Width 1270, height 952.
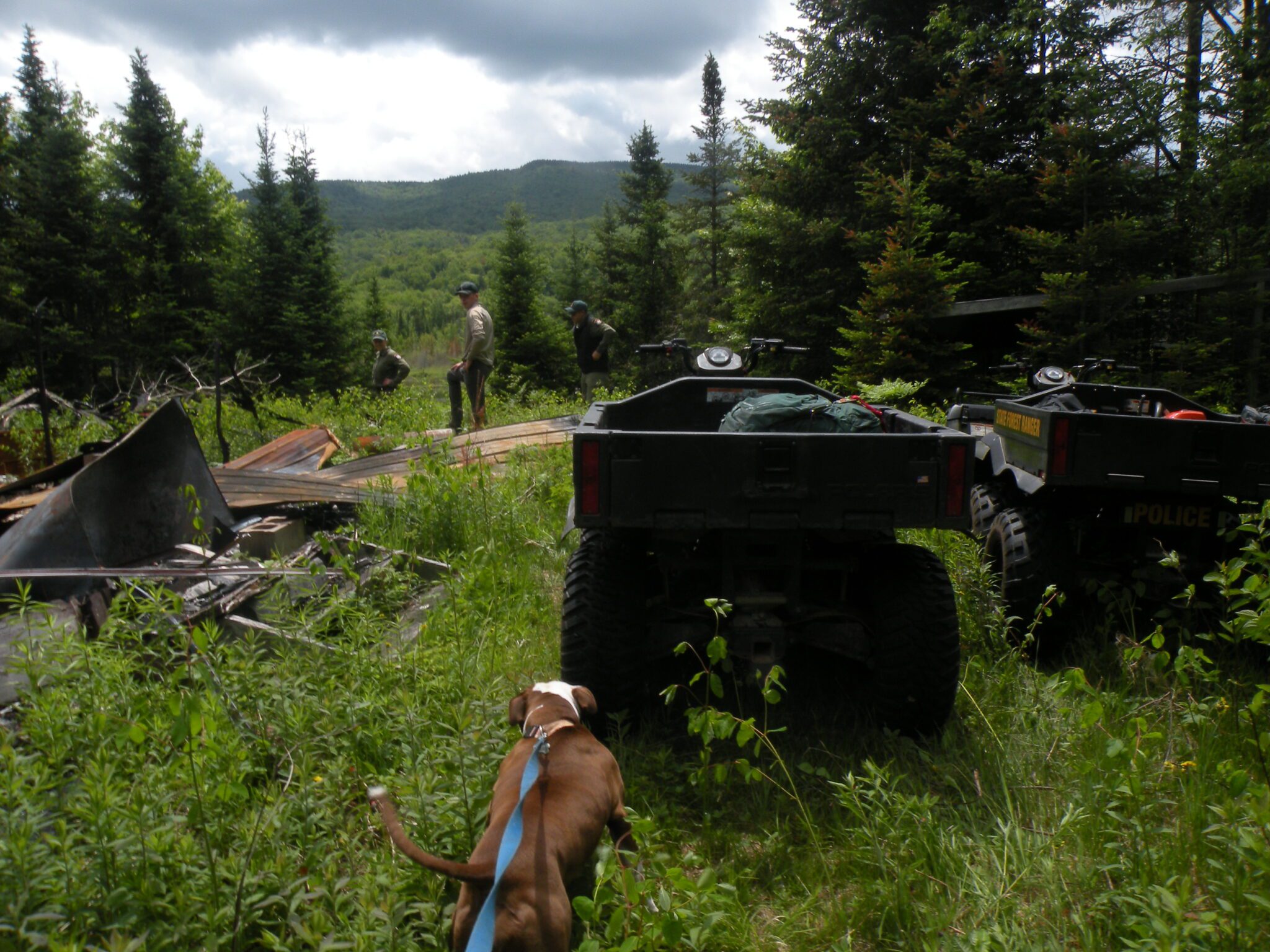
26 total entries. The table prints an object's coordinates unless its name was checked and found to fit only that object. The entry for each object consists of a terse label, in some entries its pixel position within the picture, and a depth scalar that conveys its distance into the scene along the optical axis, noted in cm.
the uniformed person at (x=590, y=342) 1310
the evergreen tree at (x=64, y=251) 2630
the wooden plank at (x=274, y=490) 627
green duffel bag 373
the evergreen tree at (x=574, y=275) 3734
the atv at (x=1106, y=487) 419
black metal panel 446
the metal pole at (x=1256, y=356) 1148
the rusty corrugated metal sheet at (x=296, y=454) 929
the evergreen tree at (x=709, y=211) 2991
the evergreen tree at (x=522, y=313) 3153
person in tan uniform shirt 1159
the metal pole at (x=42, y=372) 586
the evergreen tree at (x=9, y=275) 2564
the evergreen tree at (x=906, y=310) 1334
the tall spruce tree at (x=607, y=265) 3575
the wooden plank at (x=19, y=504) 539
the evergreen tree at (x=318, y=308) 2642
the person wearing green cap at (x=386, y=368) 1395
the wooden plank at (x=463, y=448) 814
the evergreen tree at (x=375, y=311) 3246
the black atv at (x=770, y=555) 328
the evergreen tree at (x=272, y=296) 2611
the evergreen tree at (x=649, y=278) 3400
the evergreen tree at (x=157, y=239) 2780
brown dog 199
